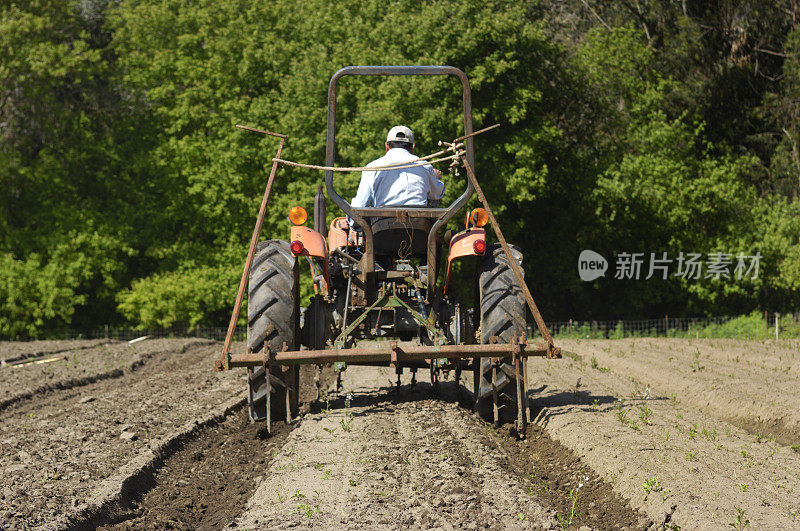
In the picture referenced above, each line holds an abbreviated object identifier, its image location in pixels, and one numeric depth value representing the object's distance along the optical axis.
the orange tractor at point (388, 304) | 12.68
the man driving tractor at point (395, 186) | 14.32
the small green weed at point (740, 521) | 8.24
